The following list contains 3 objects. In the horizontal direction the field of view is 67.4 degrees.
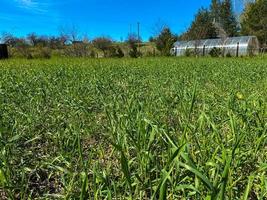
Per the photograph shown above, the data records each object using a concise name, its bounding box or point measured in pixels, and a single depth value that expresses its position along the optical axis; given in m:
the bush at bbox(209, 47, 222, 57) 15.67
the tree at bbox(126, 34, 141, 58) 14.71
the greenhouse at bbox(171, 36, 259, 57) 17.23
